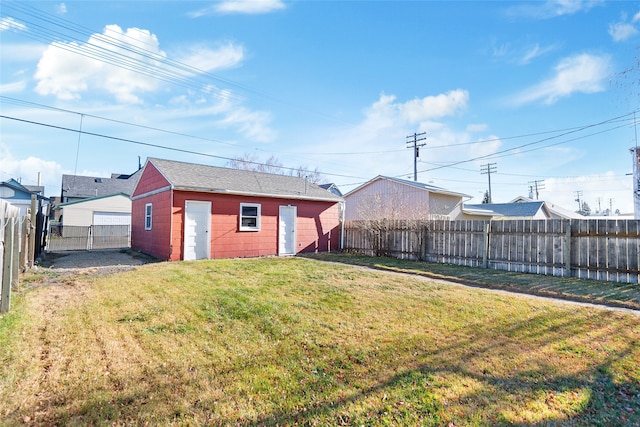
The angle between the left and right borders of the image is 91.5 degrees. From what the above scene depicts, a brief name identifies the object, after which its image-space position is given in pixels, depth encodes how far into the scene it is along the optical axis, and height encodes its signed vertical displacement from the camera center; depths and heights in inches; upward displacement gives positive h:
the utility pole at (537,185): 2199.8 +319.6
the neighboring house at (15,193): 1108.5 +100.2
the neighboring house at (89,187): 1231.5 +146.6
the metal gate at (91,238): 716.0 -39.2
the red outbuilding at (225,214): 461.4 +18.1
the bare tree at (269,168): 1483.8 +283.0
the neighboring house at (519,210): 1081.2 +71.3
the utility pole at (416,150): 1038.4 +261.7
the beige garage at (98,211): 1003.9 +36.0
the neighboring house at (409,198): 675.4 +71.3
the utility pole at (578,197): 2693.2 +290.3
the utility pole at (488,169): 1611.7 +312.1
